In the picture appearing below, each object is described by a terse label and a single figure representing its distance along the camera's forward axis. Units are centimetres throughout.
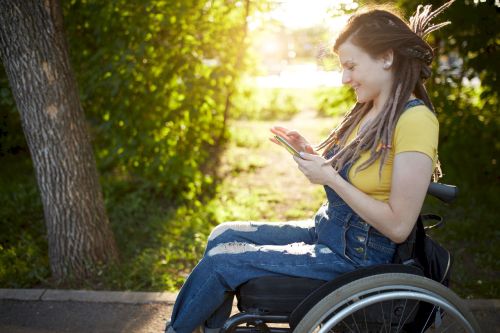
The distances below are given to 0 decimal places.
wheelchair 178
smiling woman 183
